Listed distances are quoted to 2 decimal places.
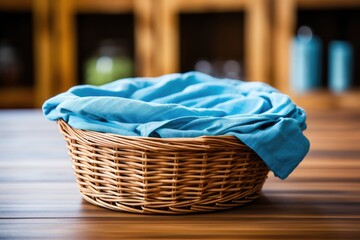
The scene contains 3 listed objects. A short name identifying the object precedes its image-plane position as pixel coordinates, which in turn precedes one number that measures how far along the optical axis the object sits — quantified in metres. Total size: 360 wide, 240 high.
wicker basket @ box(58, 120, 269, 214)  1.01
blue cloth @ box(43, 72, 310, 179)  1.03
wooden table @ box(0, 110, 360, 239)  0.97
